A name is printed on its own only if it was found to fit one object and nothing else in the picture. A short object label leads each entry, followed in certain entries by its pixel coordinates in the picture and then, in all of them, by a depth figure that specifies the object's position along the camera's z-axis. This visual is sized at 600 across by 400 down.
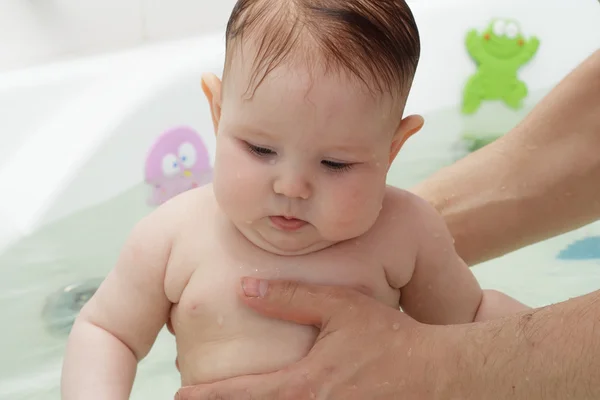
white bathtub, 1.43
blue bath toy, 1.77
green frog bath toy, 2.14
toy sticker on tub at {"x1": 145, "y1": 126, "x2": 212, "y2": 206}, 1.63
